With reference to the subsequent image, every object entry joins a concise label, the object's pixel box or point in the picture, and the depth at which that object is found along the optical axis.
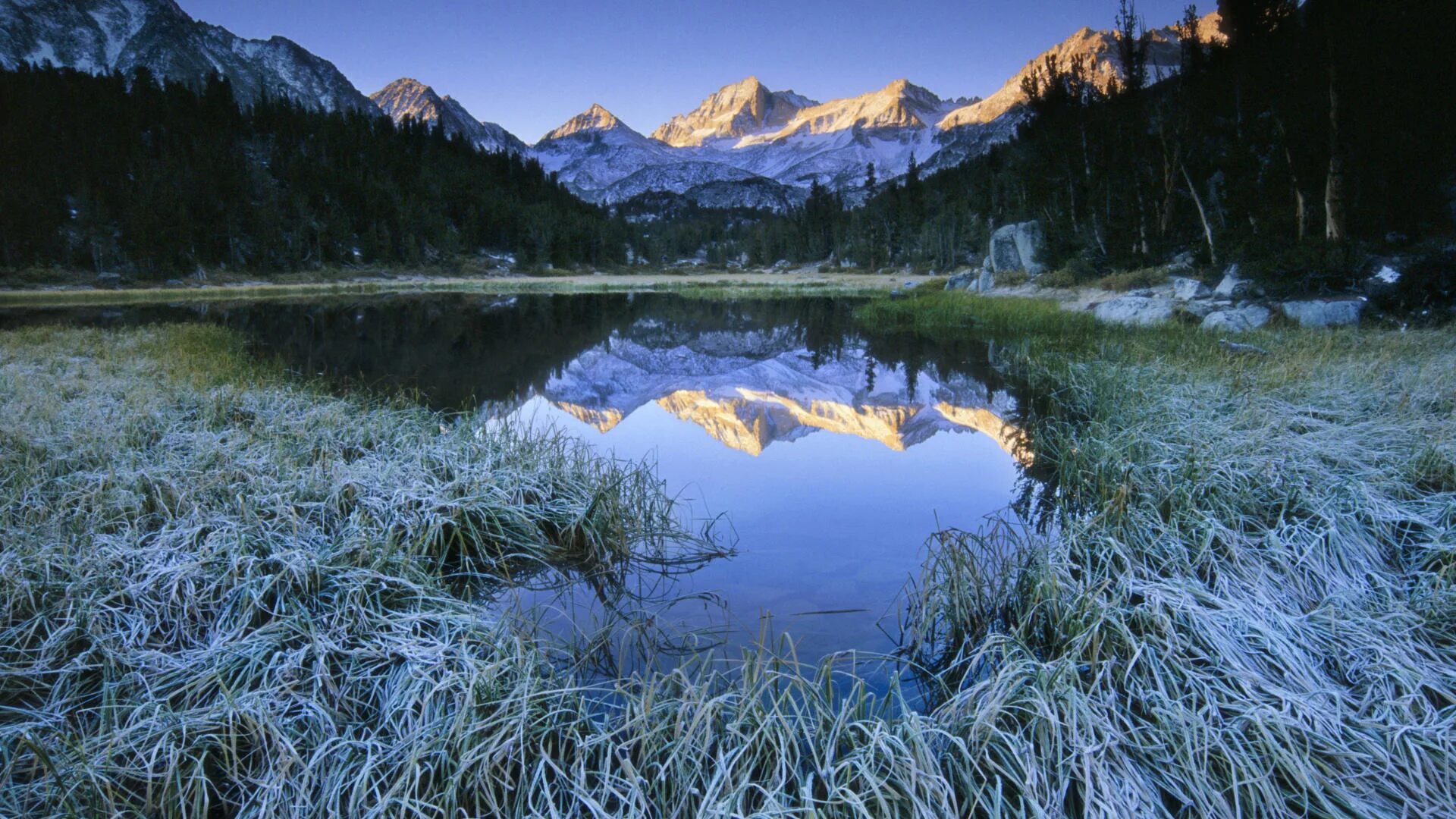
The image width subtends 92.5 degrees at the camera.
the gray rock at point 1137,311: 17.12
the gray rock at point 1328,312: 13.66
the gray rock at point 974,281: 32.81
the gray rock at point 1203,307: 16.33
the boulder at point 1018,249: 32.74
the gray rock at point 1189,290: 17.92
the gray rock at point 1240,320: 14.65
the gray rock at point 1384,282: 13.68
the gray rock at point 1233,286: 16.23
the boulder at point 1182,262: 22.09
